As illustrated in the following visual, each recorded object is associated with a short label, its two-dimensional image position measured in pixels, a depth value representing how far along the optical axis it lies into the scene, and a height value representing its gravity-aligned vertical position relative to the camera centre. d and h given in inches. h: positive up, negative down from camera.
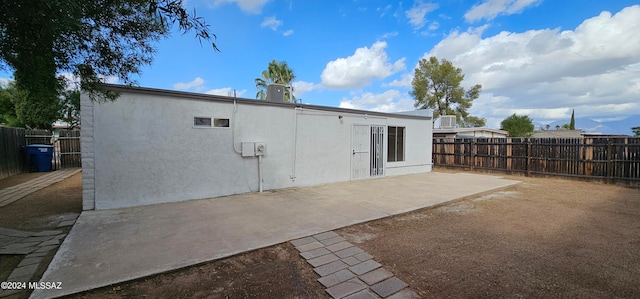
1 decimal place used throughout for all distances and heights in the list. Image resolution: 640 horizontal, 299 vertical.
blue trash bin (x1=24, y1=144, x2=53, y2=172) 394.9 -16.3
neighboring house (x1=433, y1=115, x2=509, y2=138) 673.0 +35.3
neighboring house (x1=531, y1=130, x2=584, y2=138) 980.6 +39.4
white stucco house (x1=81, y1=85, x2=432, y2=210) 196.9 -1.5
